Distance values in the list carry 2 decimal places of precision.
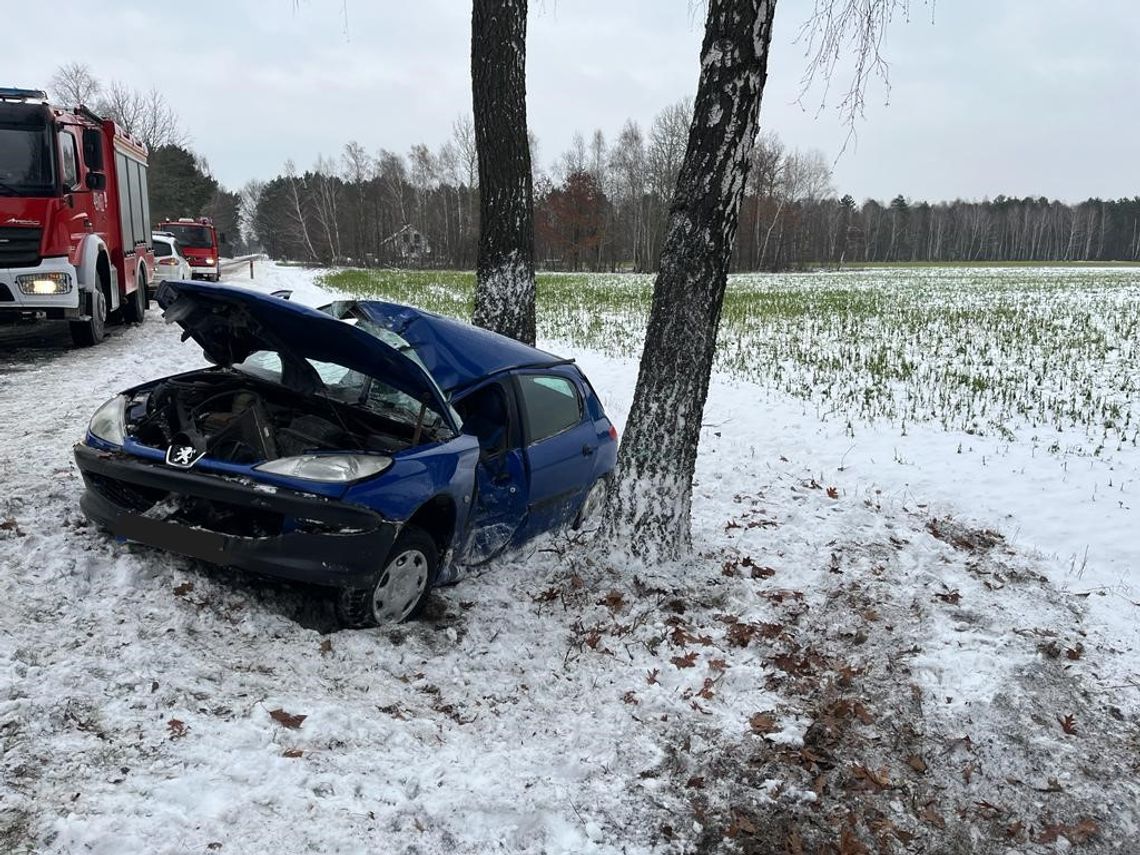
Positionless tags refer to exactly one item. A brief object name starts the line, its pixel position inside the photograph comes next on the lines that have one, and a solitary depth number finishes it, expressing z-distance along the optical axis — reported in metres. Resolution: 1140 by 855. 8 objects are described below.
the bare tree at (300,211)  75.00
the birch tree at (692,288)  4.60
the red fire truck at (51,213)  9.37
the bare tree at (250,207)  109.00
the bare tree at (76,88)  44.22
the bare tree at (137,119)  44.59
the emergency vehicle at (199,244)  27.92
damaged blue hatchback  3.60
